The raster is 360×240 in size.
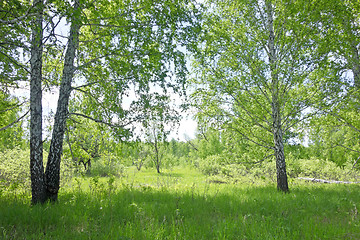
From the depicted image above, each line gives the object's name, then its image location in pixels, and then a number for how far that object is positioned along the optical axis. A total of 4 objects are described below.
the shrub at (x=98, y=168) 21.67
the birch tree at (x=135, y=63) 5.45
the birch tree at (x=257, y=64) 7.97
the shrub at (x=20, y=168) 8.80
